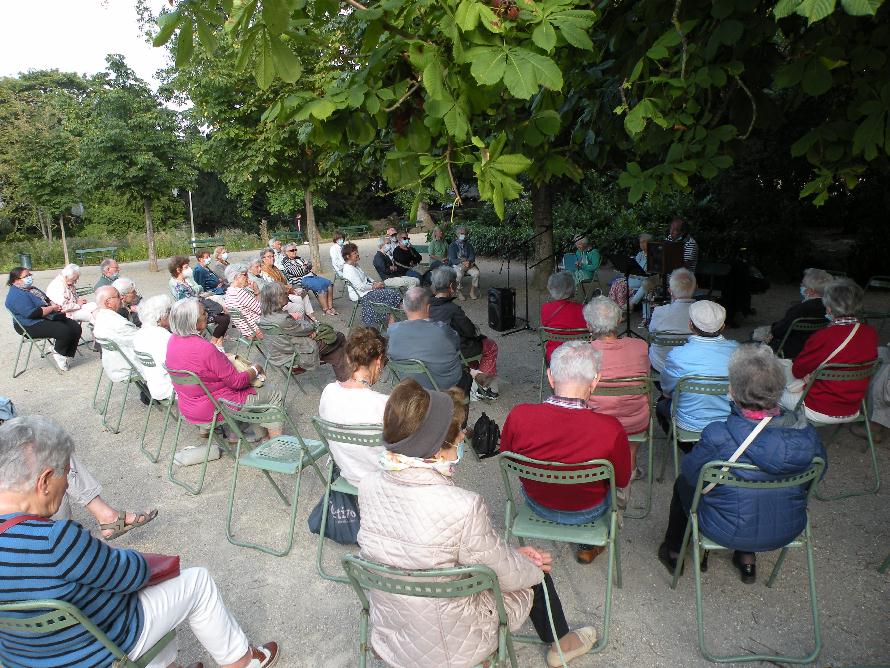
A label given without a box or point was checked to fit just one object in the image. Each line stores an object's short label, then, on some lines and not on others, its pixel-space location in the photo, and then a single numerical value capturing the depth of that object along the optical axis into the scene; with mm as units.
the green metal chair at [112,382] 5119
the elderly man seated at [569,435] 2592
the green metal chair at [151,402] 4516
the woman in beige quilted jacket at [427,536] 1853
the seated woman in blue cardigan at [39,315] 7254
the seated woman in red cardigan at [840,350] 3699
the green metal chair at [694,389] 3326
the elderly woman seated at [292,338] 5594
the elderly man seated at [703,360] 3566
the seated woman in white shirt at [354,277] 9078
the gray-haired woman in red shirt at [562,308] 5195
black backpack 3682
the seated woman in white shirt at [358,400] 3094
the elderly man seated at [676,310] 4875
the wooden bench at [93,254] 20652
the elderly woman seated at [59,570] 1837
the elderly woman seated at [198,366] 4164
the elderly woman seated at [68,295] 7577
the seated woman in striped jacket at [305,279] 9734
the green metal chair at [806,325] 4863
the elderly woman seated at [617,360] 3559
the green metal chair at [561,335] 4848
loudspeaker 8062
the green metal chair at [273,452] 3436
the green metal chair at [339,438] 2887
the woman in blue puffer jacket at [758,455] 2414
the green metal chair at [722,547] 2400
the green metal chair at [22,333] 7413
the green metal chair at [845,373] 3506
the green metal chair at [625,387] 3400
